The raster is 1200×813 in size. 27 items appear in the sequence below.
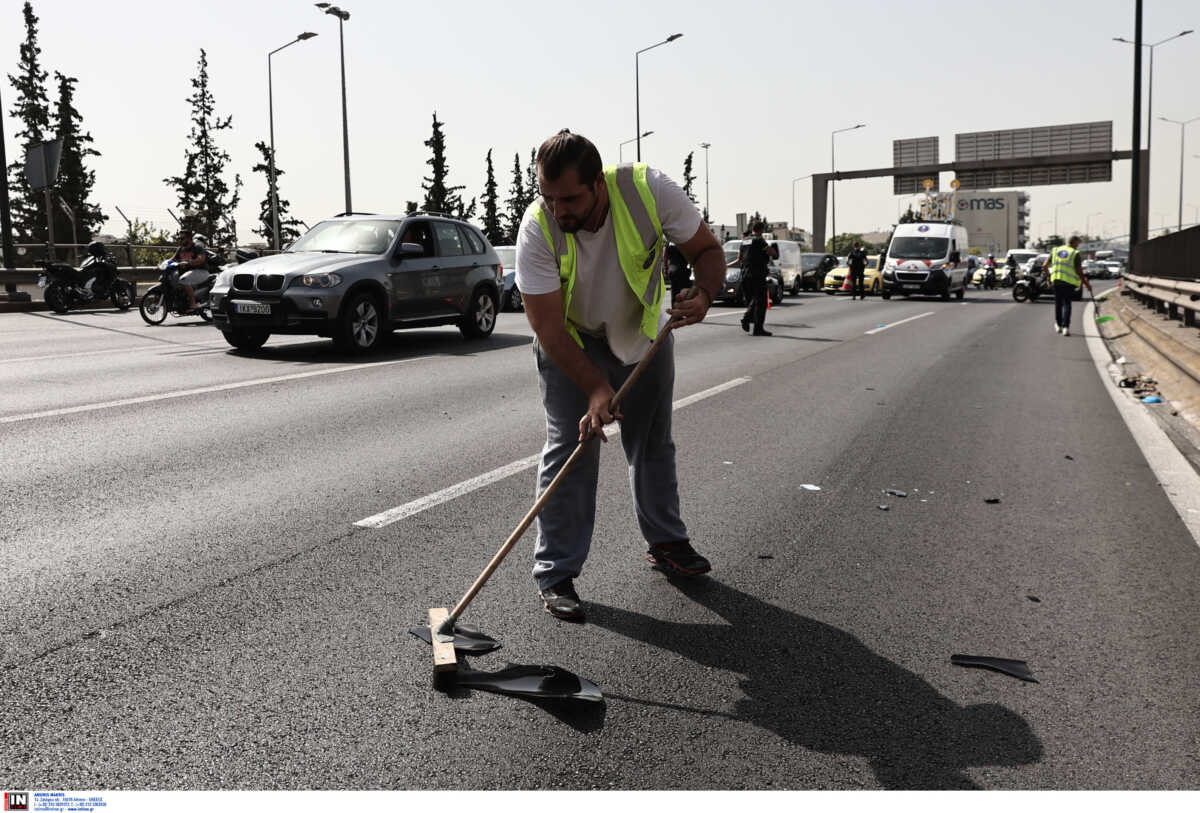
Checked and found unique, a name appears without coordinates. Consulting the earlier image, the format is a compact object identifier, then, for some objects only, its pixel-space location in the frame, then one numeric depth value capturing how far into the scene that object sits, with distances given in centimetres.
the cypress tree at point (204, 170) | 6166
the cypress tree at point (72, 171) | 5906
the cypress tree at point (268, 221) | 5353
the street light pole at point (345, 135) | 3475
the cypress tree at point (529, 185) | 6742
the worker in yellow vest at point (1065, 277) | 1794
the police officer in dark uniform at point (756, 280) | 1681
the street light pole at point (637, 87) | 4327
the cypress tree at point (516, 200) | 7019
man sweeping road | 353
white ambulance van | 3250
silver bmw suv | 1231
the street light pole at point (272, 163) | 3734
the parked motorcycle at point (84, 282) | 2022
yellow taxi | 3597
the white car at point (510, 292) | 2212
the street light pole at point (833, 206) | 6218
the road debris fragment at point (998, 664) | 321
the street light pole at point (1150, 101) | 3747
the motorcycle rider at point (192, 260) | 1842
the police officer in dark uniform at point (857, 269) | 3222
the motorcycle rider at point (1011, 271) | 4359
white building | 14712
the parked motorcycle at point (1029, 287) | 3247
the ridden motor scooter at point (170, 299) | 1784
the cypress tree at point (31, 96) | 5853
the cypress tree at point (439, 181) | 6178
